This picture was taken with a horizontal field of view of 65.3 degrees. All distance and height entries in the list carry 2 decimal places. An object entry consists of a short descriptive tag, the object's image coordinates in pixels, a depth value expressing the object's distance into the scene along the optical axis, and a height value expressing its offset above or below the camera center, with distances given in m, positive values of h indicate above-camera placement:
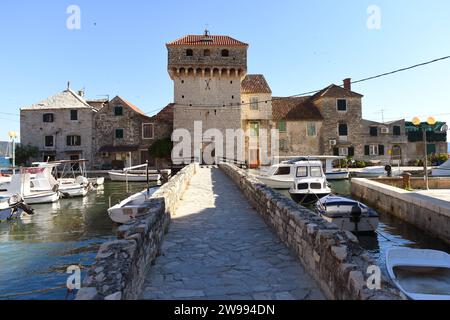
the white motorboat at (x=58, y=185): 25.66 -1.63
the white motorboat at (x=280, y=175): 26.89 -1.22
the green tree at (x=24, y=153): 39.66 +1.22
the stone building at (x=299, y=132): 42.62 +3.36
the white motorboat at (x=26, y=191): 23.16 -1.84
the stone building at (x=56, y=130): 41.47 +3.99
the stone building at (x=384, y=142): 43.78 +2.07
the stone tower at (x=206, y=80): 37.72 +8.92
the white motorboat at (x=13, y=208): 18.33 -2.37
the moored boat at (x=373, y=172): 33.47 -1.31
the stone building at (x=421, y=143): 46.66 +1.98
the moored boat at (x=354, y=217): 12.59 -2.15
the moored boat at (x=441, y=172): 27.80 -1.16
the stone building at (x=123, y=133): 41.69 +3.48
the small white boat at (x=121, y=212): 14.86 -2.11
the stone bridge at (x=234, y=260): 3.90 -1.60
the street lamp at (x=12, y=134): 25.23 +2.16
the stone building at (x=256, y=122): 41.72 +4.55
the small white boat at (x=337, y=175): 32.66 -1.48
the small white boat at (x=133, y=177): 35.69 -1.50
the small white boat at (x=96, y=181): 32.81 -1.78
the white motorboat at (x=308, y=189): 19.98 -1.71
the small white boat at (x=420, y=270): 6.52 -2.26
